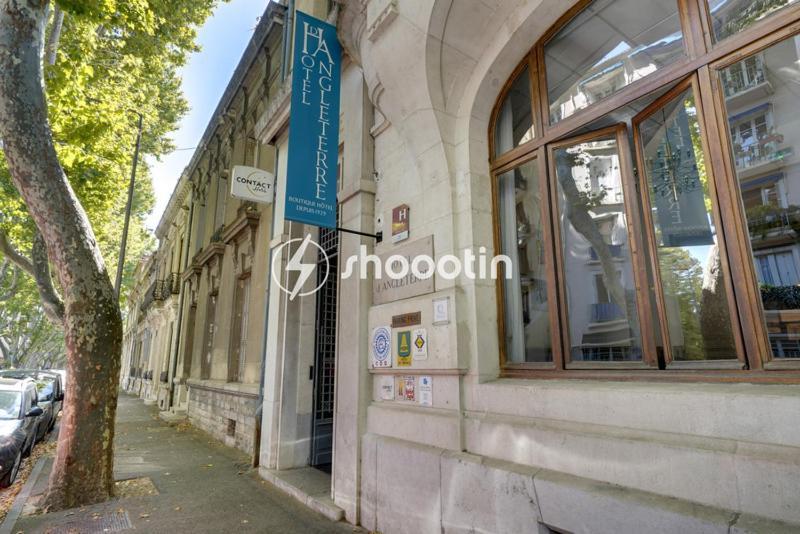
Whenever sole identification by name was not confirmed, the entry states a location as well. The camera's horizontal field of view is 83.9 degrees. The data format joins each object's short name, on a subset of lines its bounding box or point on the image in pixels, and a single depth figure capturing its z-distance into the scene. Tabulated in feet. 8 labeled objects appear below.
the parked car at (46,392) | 38.18
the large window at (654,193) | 9.44
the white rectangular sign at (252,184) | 27.58
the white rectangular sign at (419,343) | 15.21
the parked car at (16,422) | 22.70
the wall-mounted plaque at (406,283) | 15.65
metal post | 39.08
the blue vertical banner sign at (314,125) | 18.25
